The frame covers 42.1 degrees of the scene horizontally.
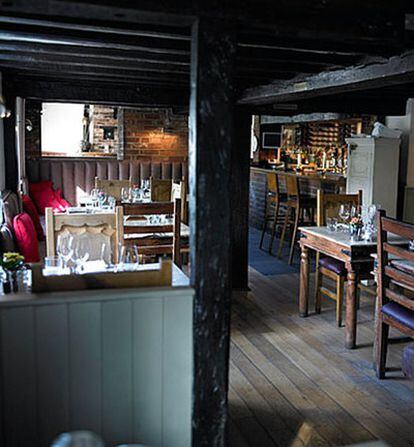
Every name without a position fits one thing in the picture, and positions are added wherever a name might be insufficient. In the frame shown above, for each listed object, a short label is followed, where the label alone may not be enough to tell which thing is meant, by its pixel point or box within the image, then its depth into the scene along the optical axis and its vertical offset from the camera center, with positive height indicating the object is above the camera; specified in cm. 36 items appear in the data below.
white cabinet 601 -24
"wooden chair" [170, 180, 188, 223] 612 -58
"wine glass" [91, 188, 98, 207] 624 -64
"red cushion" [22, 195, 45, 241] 634 -87
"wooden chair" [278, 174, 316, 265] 700 -73
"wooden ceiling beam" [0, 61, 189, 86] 417 +58
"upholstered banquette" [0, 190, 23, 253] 427 -66
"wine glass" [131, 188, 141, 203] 668 -64
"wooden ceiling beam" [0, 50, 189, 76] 380 +58
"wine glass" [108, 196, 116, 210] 593 -65
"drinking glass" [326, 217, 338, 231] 469 -68
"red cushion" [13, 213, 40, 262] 457 -83
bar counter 758 -60
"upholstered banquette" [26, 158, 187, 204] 811 -43
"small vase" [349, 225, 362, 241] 432 -67
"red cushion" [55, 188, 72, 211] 769 -84
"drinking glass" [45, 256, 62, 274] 308 -69
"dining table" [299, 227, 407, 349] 411 -85
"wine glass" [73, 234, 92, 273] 367 -69
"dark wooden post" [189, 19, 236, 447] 212 -28
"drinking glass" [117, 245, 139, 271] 304 -65
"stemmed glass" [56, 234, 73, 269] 308 -64
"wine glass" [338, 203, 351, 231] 480 -59
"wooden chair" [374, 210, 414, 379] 332 -94
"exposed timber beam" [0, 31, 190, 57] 299 +58
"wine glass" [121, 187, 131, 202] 645 -61
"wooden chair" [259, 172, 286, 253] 764 -75
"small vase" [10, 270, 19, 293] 263 -69
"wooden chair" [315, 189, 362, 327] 456 -99
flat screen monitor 1280 +14
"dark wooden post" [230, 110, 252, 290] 556 -53
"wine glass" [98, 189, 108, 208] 607 -62
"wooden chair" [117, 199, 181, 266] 443 -74
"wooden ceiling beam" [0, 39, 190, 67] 343 +59
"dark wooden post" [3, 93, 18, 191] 571 -10
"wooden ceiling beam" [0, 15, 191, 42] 252 +57
